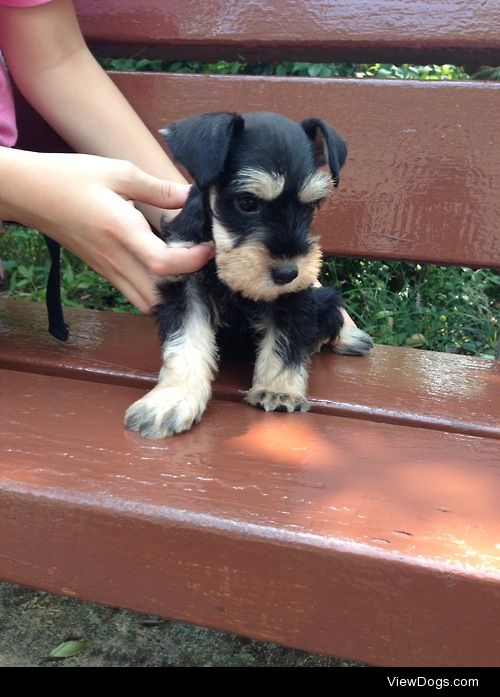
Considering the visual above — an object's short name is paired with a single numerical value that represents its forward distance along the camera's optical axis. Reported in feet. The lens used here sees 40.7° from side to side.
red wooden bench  0.99
